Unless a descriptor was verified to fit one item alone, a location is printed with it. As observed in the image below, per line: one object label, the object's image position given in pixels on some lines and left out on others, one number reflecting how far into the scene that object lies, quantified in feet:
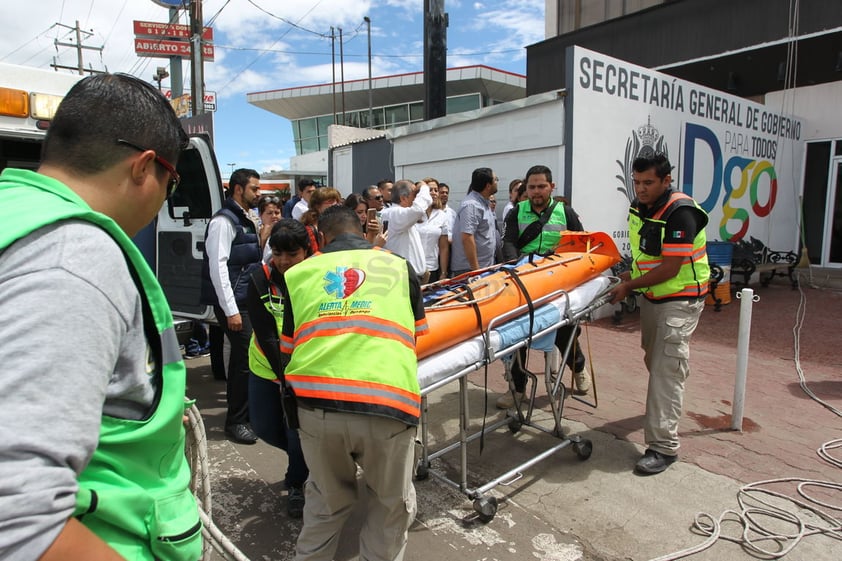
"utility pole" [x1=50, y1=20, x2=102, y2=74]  109.40
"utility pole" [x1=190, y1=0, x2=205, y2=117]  43.91
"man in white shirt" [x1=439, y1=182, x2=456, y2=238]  21.75
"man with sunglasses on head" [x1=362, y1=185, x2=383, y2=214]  20.27
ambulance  13.23
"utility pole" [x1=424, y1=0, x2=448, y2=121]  35.35
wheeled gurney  9.06
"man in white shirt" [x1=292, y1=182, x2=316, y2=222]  21.27
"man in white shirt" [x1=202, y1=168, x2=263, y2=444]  12.81
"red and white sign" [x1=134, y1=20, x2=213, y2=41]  79.10
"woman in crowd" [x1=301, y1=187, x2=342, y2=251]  14.75
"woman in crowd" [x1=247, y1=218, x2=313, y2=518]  9.78
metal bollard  13.12
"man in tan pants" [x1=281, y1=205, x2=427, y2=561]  6.52
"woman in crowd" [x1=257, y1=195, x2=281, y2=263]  14.87
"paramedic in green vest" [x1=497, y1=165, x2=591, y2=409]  15.01
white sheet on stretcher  8.83
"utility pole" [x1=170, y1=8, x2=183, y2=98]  72.50
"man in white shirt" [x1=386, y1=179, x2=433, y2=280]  16.40
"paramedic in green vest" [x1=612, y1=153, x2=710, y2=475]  11.31
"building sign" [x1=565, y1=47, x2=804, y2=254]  24.04
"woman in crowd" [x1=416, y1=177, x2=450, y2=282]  20.72
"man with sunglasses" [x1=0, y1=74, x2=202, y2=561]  2.29
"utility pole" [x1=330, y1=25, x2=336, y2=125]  109.50
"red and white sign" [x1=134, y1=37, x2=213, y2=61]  75.66
